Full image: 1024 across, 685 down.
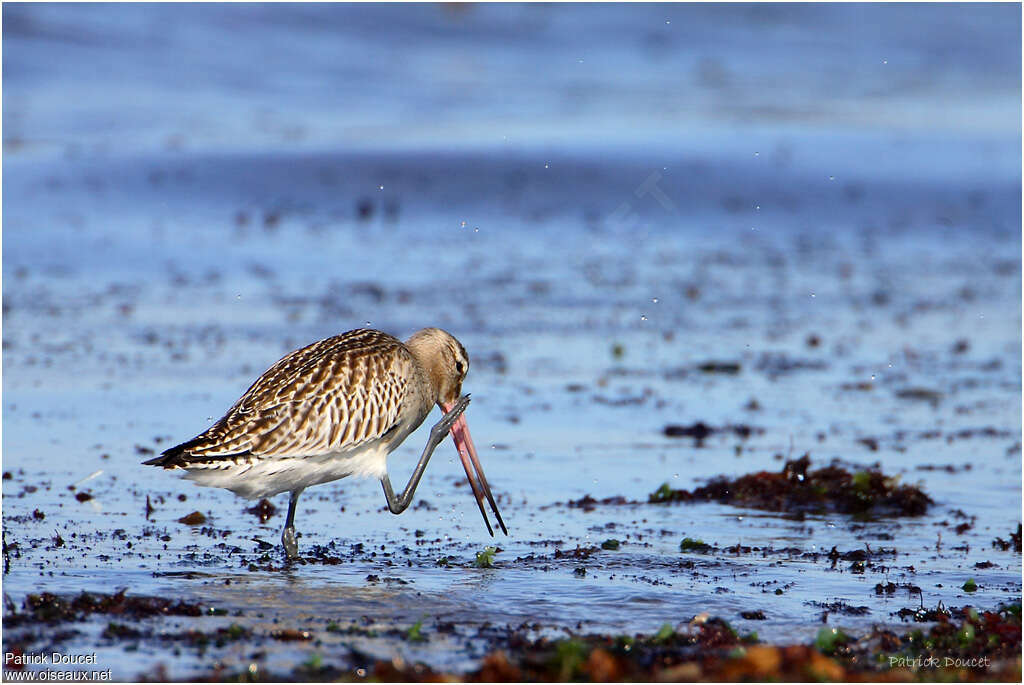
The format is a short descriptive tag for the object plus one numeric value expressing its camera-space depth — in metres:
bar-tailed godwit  13.13
